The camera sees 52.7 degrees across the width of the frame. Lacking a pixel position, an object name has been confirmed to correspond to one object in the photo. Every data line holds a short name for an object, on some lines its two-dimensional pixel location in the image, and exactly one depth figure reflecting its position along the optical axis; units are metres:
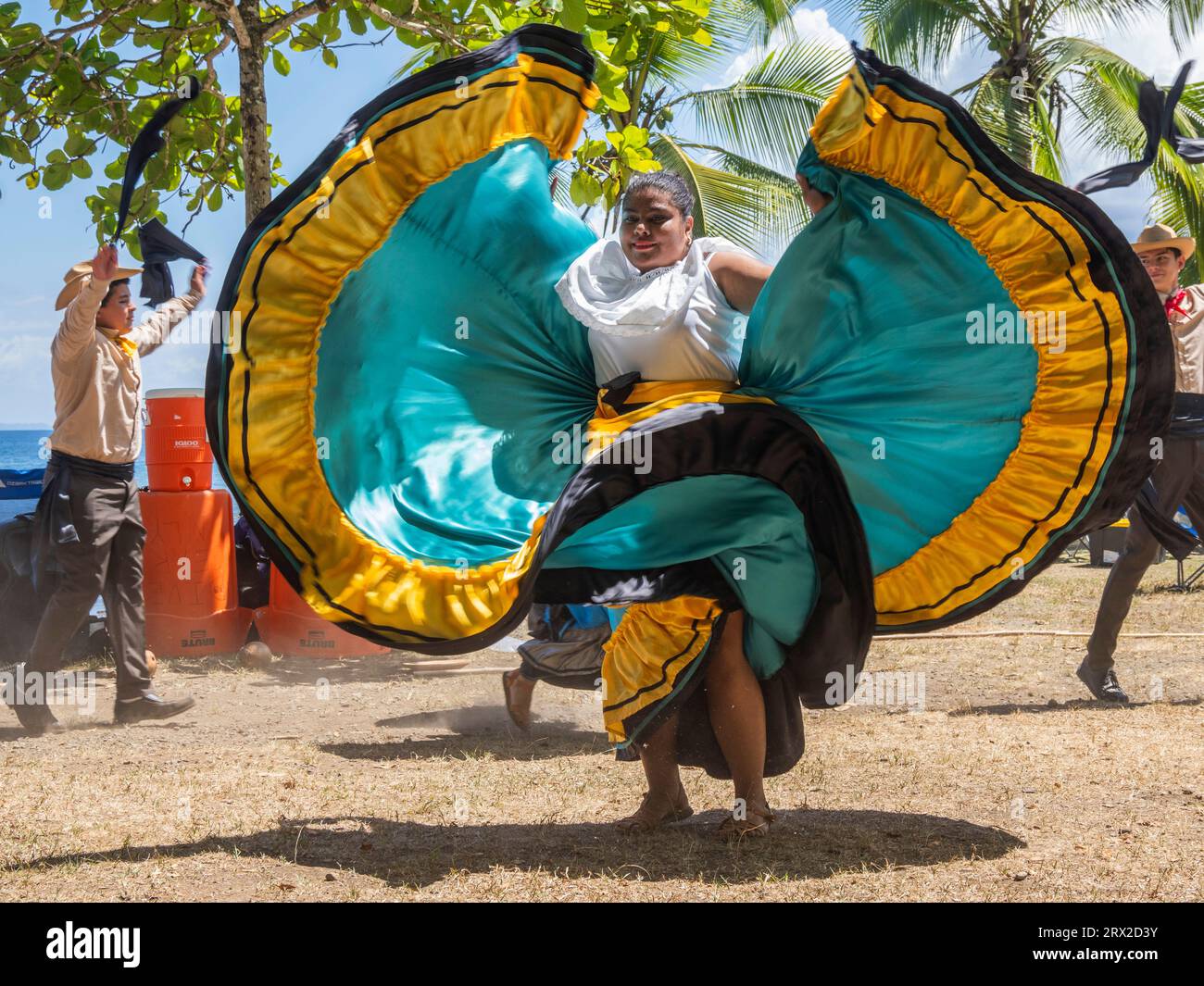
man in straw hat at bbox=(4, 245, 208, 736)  5.46
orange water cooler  7.34
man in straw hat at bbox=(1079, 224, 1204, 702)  5.68
